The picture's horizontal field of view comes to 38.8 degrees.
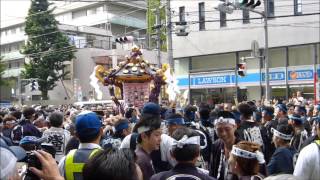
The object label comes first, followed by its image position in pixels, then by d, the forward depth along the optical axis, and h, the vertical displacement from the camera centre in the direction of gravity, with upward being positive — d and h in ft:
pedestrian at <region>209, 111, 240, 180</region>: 18.24 -2.60
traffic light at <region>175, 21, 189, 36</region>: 67.46 +7.90
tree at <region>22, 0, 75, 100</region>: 141.69 +10.82
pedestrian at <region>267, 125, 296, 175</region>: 17.81 -3.02
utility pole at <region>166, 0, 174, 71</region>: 69.97 +6.44
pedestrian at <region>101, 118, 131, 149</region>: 21.65 -2.29
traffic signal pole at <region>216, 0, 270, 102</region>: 55.31 +9.37
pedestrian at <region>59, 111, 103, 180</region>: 13.47 -1.90
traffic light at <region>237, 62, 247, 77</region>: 71.18 +1.74
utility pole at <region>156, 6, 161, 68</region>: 80.69 +13.16
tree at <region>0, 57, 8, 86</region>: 152.33 +4.62
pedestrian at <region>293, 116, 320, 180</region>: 12.87 -2.45
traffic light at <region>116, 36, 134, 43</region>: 68.65 +6.56
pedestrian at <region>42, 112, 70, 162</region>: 23.73 -2.71
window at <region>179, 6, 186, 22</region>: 113.16 +17.00
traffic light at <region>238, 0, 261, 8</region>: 55.06 +9.40
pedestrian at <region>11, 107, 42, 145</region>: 28.40 -2.86
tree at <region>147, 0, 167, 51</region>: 108.06 +16.54
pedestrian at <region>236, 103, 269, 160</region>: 22.59 -2.51
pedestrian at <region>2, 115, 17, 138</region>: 30.58 -2.78
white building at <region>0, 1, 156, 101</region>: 152.87 +18.59
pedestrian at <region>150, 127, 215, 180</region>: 12.75 -2.18
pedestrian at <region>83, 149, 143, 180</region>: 7.98 -1.50
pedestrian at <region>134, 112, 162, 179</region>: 16.25 -1.92
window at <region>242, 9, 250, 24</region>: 102.17 +14.70
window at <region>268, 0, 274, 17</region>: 99.91 +15.79
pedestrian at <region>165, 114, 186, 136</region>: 22.00 -1.98
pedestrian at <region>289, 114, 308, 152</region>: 23.22 -2.83
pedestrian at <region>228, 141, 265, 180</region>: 13.60 -2.44
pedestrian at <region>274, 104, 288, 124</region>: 31.12 -2.30
